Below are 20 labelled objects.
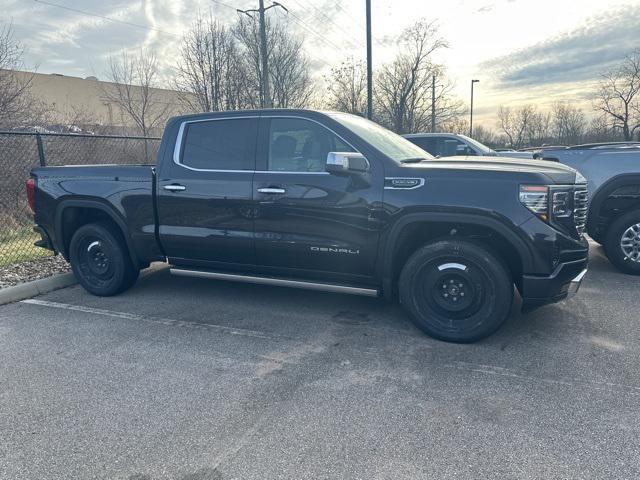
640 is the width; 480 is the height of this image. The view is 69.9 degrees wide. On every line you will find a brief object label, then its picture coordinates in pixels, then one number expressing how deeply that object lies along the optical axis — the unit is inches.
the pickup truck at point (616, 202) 230.4
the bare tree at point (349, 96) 1112.2
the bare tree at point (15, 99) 452.1
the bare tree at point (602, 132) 1397.6
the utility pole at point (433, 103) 1257.4
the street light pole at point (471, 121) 1676.9
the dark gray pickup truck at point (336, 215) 143.7
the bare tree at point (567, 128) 1898.4
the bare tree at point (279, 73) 800.8
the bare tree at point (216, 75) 717.3
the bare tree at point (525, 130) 2245.3
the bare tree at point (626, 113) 1279.5
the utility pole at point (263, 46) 647.1
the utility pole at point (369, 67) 634.8
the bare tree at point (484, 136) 2259.4
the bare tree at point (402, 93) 1207.6
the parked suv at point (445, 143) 390.9
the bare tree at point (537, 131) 2148.1
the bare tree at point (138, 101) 778.8
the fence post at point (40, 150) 279.5
